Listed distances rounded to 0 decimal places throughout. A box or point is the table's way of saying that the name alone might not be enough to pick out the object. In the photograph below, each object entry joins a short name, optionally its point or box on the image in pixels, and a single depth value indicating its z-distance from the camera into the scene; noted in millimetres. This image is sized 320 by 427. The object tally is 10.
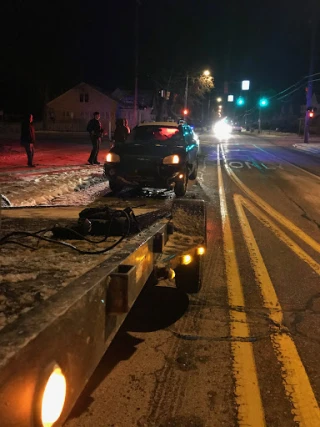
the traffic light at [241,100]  59656
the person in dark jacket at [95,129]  16078
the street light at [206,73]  53044
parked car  10289
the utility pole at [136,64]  23609
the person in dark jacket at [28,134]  14031
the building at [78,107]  63444
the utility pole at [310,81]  32469
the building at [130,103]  66688
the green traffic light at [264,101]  55000
